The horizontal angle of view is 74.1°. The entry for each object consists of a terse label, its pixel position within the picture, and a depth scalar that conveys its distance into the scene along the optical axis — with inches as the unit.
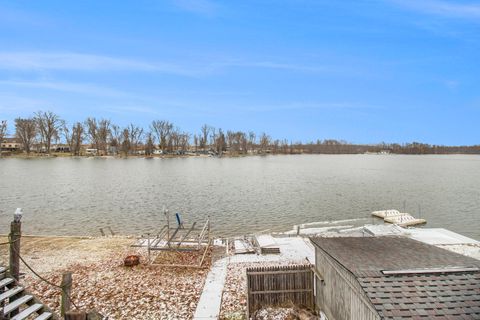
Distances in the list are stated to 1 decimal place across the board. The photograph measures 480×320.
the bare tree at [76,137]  6127.0
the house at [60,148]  7201.3
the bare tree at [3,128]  5482.3
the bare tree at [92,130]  6338.6
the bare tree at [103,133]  6378.9
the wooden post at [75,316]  258.2
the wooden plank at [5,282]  334.6
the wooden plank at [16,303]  298.2
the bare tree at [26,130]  5610.2
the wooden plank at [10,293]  315.0
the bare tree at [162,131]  7062.0
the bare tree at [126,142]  6597.4
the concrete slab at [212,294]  455.4
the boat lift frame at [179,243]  657.0
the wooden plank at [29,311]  304.2
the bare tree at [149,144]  7003.9
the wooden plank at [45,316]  317.3
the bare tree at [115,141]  6683.1
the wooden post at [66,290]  358.9
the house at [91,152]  6832.7
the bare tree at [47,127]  5777.6
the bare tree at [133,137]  6886.3
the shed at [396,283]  280.5
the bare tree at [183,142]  7583.7
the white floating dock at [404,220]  1208.8
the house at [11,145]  6574.8
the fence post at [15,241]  426.3
